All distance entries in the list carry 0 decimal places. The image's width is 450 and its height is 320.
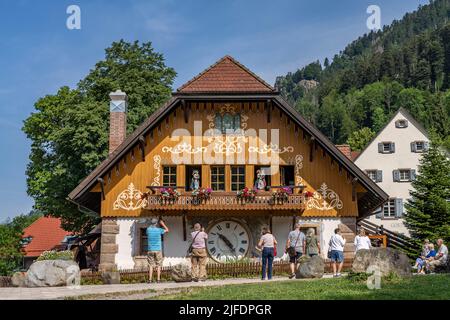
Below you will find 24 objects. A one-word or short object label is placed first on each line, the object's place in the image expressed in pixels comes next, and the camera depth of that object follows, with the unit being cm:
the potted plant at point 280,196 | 2278
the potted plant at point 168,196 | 2273
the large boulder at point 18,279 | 1817
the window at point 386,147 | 5050
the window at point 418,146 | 4959
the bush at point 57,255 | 2165
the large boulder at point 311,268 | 1747
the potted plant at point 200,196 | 2283
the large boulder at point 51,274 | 1747
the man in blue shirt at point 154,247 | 1808
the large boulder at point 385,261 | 1523
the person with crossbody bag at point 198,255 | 1756
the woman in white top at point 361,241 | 1998
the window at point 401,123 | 5059
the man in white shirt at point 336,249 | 1877
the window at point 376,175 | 5034
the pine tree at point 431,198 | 3609
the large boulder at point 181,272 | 1741
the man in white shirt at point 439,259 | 2000
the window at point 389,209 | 4925
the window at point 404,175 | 4959
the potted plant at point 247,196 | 2283
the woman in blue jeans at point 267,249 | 1741
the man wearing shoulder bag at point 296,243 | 1891
